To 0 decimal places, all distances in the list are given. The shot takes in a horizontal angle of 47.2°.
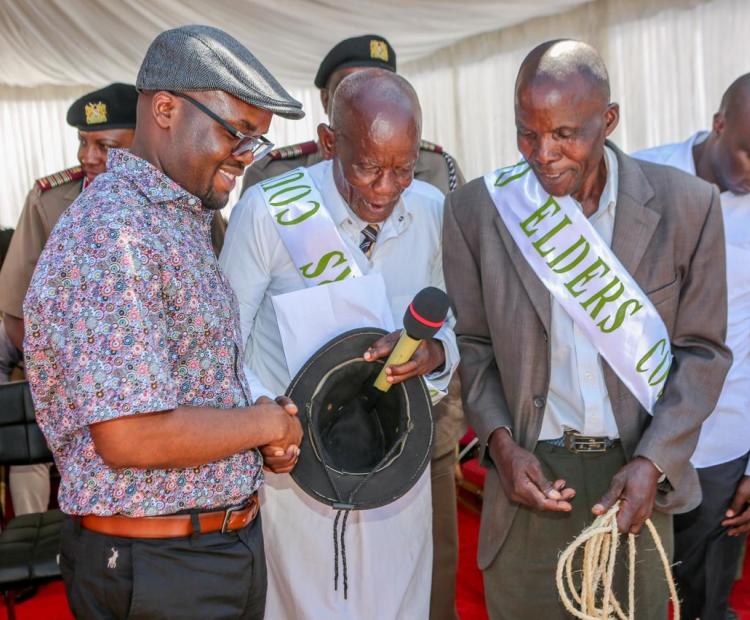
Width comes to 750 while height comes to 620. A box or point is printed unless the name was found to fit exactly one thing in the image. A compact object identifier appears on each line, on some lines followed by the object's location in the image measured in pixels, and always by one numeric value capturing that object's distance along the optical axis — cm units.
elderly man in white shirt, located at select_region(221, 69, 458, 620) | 228
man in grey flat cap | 145
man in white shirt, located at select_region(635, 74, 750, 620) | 272
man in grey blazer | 203
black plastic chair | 318
